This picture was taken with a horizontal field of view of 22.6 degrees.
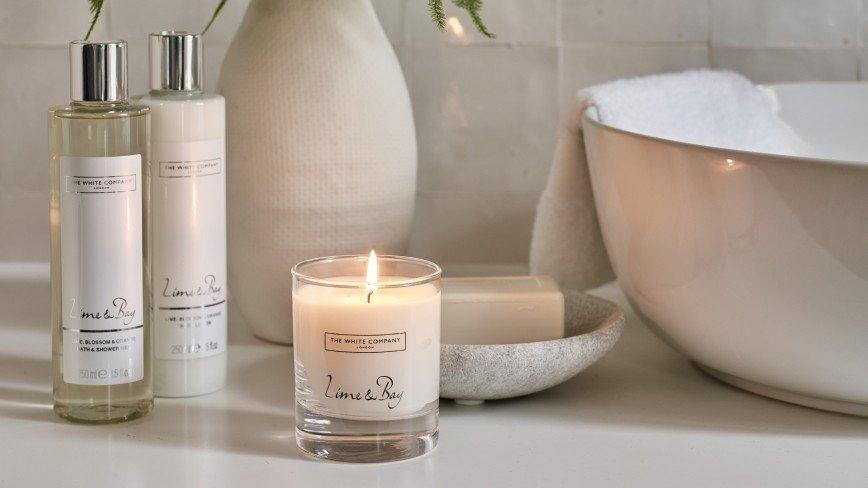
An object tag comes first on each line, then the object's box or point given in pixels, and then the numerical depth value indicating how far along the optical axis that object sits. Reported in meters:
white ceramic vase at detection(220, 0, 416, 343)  1.25
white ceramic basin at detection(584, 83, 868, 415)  1.09
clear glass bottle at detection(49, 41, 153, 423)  1.12
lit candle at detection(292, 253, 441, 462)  1.08
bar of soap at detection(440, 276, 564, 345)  1.20
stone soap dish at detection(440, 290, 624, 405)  1.14
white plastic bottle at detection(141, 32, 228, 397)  1.17
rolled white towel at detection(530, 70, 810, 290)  1.31
